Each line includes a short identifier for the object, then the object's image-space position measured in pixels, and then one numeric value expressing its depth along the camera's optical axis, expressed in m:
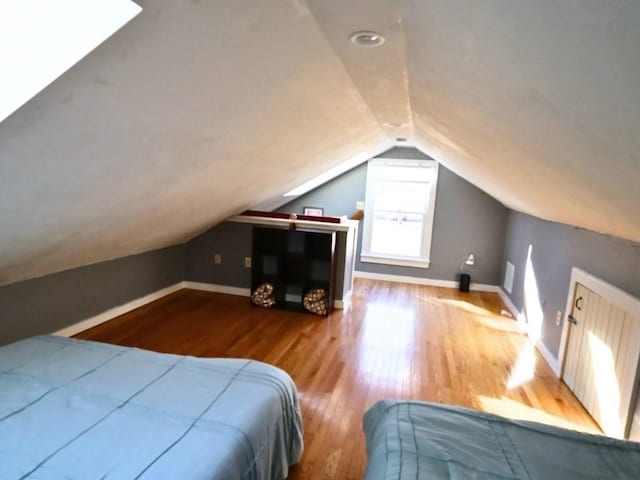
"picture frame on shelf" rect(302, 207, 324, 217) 5.99
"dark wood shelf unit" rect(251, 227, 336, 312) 4.37
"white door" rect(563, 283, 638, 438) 2.22
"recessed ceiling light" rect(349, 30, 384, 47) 1.51
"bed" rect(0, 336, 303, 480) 1.25
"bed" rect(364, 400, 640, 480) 1.19
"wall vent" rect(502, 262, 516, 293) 4.91
